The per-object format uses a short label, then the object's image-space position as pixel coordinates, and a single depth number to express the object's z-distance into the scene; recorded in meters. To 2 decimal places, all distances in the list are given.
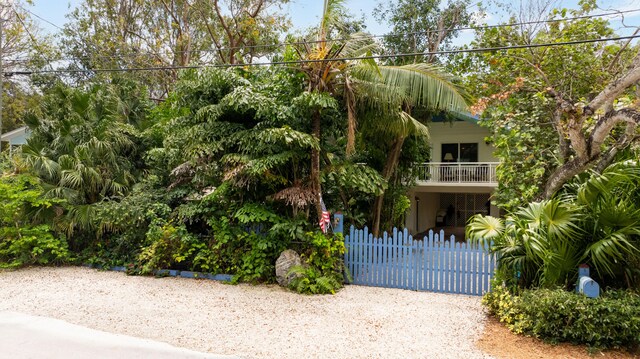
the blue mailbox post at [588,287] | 4.89
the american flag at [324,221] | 7.52
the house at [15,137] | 21.19
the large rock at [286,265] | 7.48
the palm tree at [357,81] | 7.59
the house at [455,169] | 14.74
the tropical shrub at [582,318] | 4.65
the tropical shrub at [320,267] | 7.23
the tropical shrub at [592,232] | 4.98
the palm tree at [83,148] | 9.48
